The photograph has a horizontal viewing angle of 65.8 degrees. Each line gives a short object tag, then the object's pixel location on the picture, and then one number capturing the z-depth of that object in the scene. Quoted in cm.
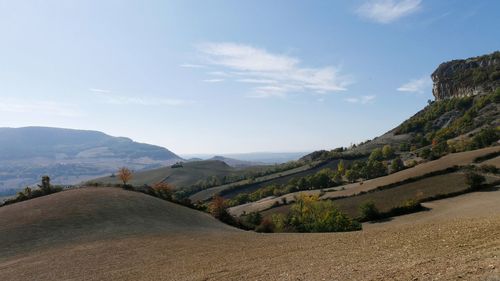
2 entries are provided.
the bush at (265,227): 6153
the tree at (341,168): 17398
